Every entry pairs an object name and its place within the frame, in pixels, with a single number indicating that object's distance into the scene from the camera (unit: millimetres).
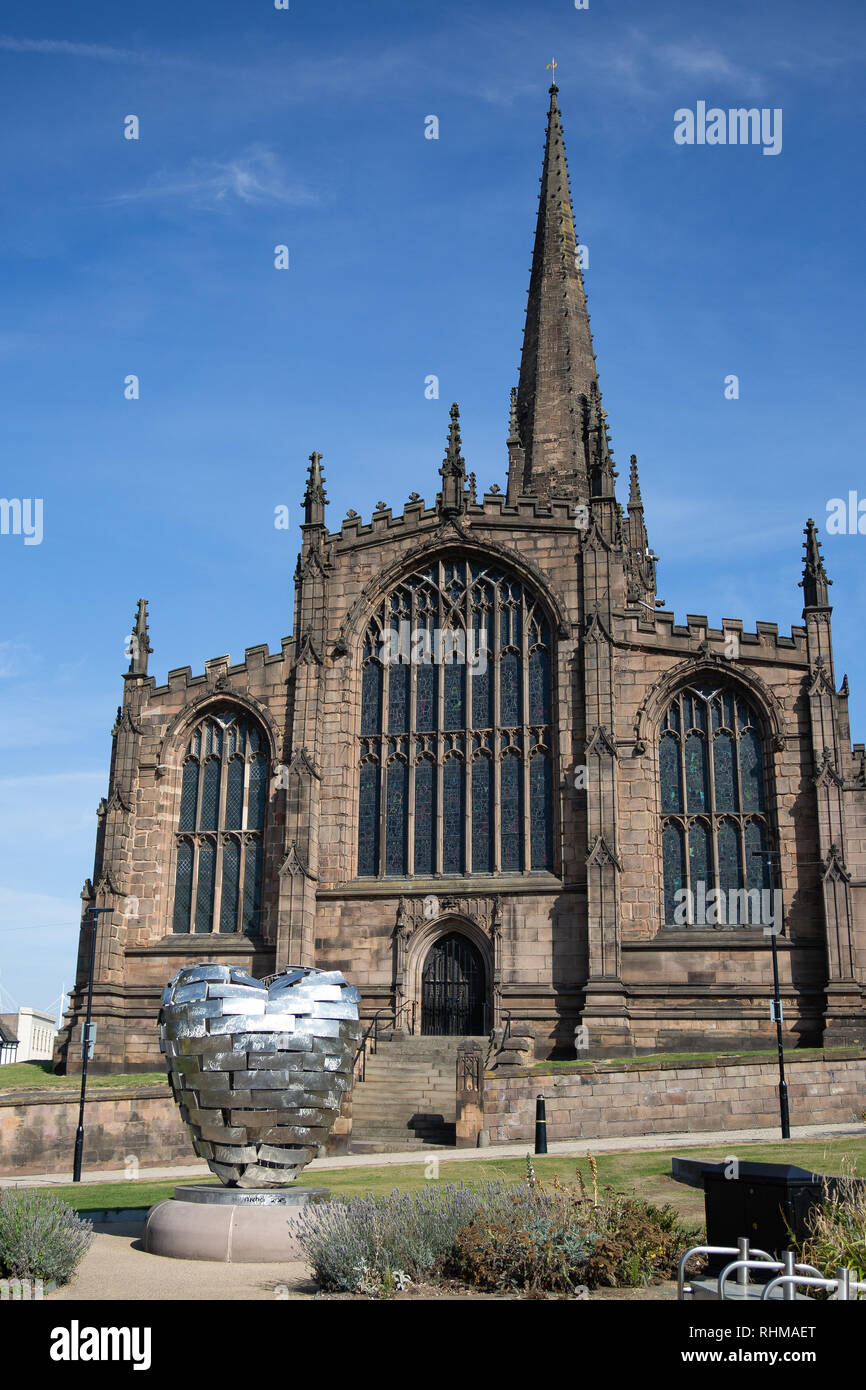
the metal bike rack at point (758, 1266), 7602
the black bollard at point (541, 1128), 22648
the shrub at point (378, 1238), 11219
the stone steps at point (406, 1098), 26484
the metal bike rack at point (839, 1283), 7312
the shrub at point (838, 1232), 9969
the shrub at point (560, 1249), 11367
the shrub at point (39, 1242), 11156
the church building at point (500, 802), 31219
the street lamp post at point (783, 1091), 23266
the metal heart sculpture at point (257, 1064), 13000
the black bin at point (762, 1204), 10984
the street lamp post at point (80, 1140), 23238
